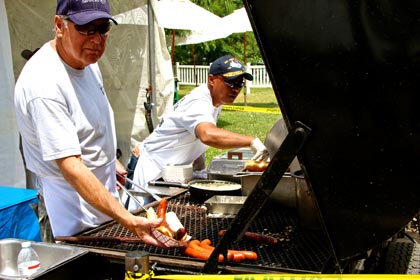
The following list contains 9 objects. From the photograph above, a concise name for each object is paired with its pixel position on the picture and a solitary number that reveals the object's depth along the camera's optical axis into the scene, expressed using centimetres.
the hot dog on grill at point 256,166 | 274
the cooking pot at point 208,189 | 275
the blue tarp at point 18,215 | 343
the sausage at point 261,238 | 197
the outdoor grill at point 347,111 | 131
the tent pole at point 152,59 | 744
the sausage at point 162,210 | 220
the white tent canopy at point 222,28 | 1153
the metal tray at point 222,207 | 246
